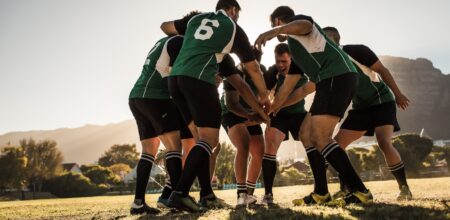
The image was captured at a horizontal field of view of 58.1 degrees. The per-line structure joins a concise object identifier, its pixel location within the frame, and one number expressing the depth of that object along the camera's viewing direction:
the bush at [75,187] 56.38
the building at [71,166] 102.28
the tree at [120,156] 119.42
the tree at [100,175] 66.25
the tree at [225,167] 57.50
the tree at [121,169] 100.38
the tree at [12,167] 59.58
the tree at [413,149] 56.34
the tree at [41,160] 68.56
